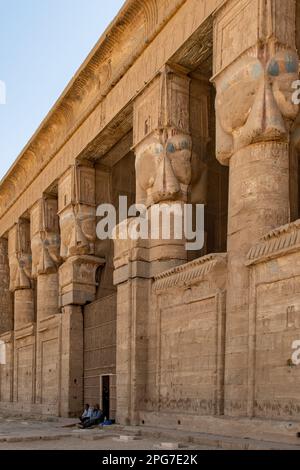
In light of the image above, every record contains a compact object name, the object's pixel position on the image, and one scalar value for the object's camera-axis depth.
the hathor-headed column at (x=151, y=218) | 10.91
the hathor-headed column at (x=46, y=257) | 17.05
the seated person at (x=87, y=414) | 12.20
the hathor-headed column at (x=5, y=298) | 21.98
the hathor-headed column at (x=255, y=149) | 8.30
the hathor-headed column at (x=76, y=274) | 14.62
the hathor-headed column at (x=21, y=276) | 19.75
